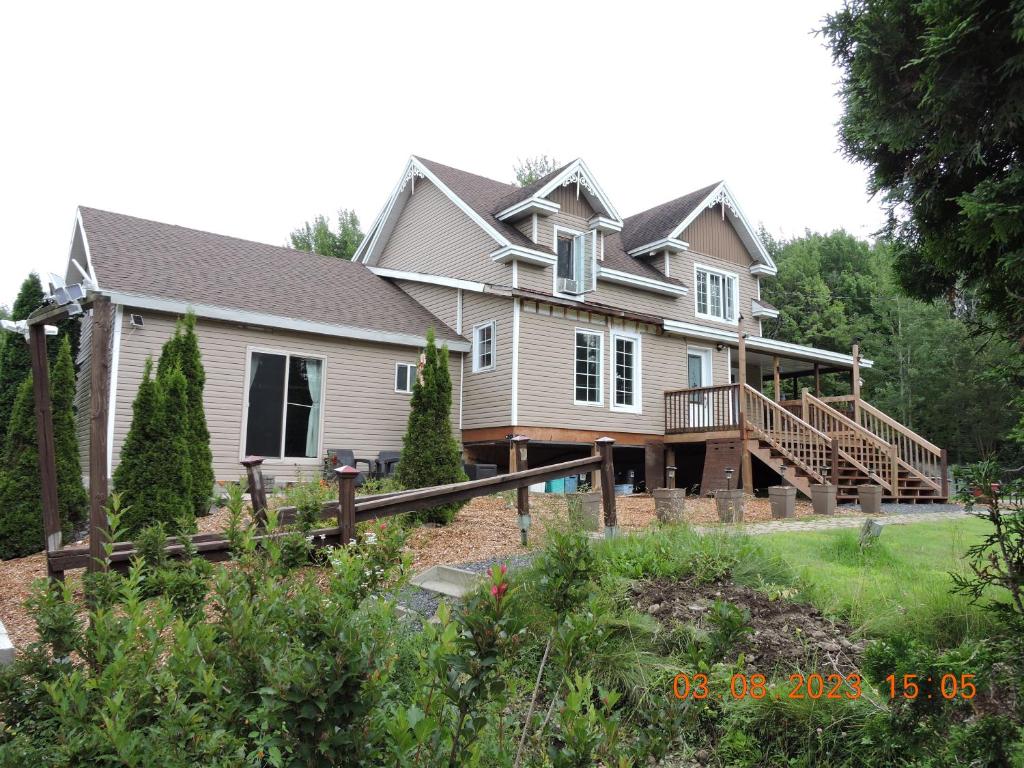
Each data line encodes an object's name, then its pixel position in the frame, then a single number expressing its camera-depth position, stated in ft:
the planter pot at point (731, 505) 29.50
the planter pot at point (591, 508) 25.81
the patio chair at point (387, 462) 43.09
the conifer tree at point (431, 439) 32.78
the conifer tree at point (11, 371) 38.52
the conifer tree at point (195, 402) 31.48
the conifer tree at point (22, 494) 28.14
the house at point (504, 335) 41.34
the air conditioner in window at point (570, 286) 54.08
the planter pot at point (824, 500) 35.73
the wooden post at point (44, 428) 16.66
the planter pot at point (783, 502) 34.27
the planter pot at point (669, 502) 27.27
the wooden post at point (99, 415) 15.10
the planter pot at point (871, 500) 37.29
